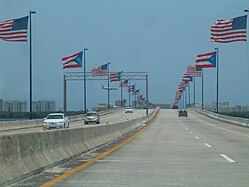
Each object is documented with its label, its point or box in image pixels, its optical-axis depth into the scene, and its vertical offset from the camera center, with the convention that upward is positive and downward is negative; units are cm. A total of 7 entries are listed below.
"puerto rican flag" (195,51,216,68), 5709 +416
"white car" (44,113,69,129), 4566 -230
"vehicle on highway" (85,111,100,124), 6394 -276
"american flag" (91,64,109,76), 8044 +421
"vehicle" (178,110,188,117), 9712 -327
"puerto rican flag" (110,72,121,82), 8731 +346
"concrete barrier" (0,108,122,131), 4447 -280
